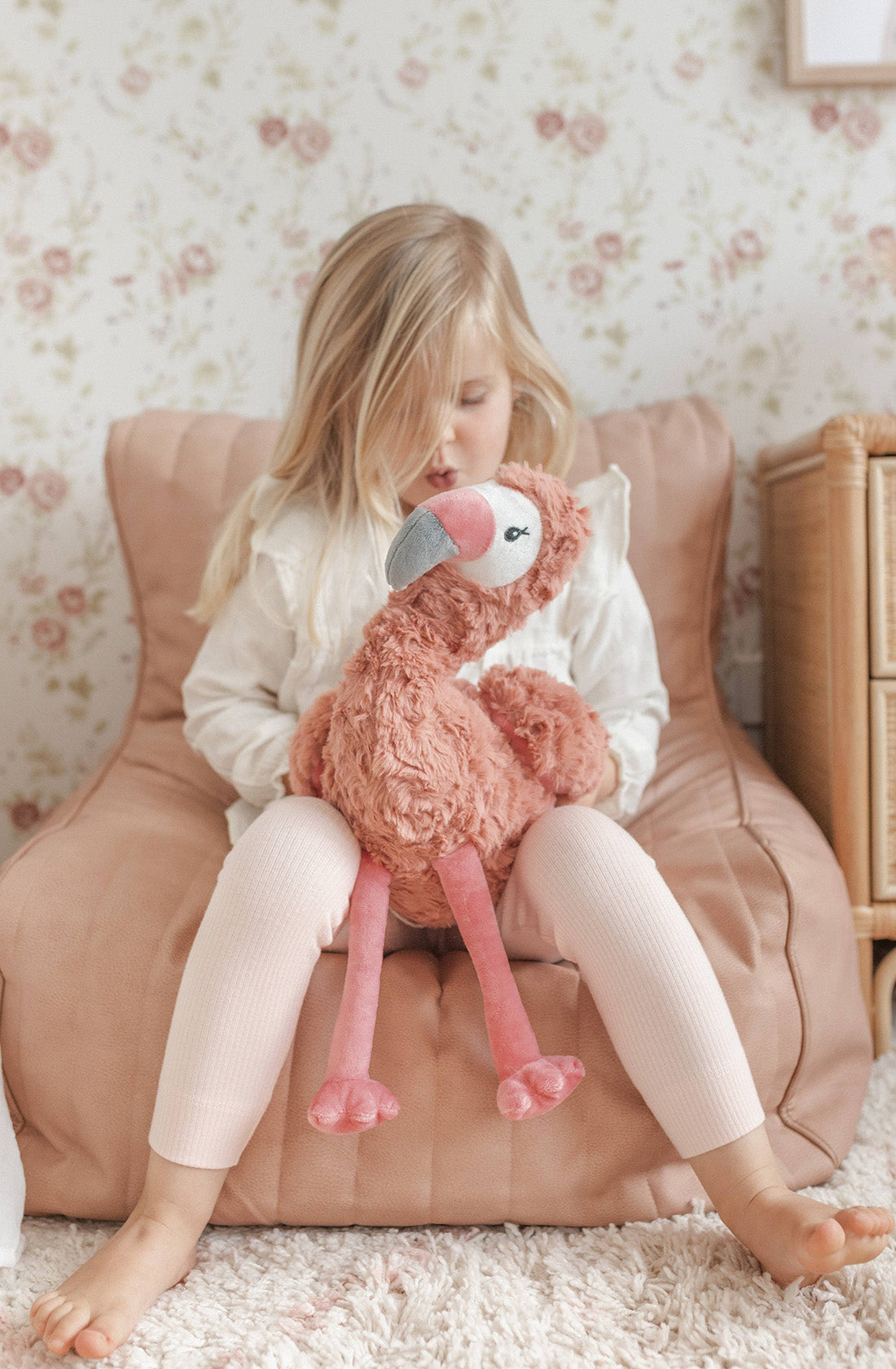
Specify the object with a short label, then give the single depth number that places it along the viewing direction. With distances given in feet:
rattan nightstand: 3.42
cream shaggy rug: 2.18
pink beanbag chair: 2.63
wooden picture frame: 4.36
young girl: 2.39
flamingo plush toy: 2.39
